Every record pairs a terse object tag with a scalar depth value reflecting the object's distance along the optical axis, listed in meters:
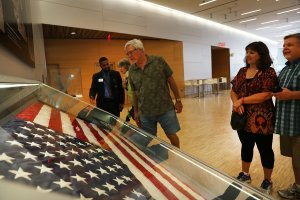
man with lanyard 3.15
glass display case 0.48
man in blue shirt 1.78
